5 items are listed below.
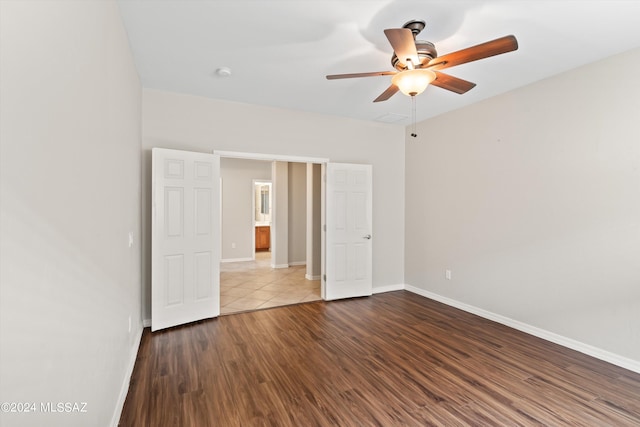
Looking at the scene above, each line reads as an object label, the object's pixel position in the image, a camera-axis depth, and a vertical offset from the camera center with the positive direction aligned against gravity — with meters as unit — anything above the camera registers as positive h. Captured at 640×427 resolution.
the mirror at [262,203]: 10.41 +0.20
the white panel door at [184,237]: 3.52 -0.34
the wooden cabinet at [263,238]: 9.71 -0.89
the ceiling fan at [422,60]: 1.95 +1.05
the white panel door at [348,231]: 4.67 -0.33
